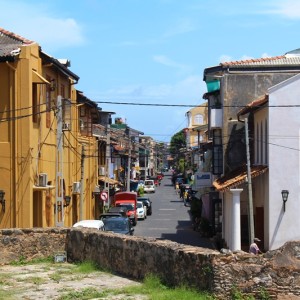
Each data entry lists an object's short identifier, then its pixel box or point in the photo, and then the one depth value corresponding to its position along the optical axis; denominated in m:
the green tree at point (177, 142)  153.74
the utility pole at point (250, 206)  25.91
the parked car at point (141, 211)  54.28
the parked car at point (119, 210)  46.42
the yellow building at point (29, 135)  27.77
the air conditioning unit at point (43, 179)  29.20
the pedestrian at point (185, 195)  75.28
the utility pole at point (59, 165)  29.34
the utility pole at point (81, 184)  39.03
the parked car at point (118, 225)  33.38
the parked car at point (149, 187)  100.12
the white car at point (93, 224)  28.12
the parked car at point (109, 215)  39.48
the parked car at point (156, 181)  130.12
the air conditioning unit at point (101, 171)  53.25
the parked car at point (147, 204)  59.41
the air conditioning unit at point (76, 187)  39.06
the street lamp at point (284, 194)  27.42
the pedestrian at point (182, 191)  83.98
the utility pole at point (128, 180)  66.31
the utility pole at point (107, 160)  52.19
